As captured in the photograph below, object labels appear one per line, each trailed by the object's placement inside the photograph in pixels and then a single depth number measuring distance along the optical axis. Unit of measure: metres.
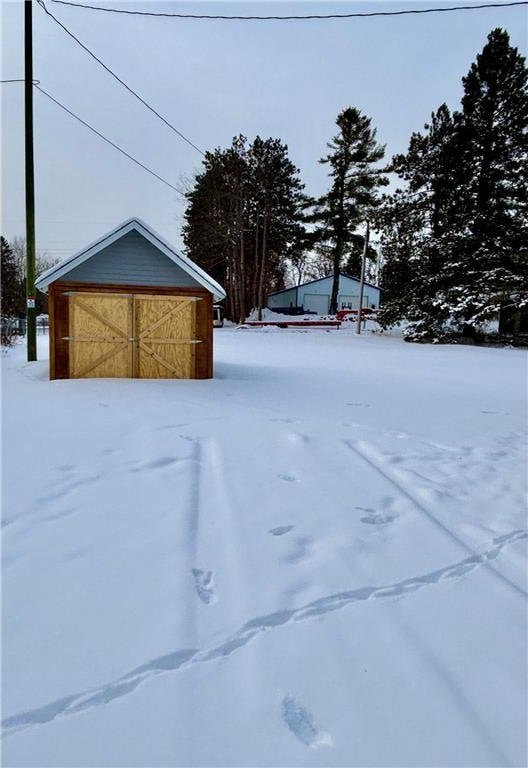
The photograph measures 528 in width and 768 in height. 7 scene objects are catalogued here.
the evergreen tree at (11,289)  32.48
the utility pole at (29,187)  9.94
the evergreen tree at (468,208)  19.67
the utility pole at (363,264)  24.27
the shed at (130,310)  8.37
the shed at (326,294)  40.00
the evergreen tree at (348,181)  32.56
